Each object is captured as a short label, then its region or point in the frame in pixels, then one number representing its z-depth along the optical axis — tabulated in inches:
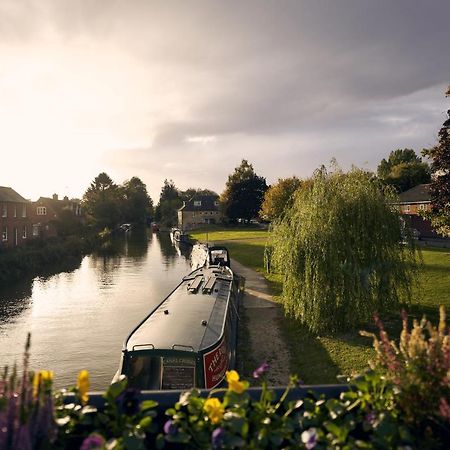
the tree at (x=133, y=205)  4921.5
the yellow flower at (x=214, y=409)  126.6
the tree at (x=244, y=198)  3321.9
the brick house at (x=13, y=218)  1628.9
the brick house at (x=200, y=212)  4052.7
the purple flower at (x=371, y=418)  125.7
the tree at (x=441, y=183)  783.1
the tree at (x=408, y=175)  2758.4
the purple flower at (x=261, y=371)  147.2
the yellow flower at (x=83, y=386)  136.3
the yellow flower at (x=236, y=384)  134.1
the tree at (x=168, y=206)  4908.0
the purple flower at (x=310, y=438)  115.6
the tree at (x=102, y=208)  3511.3
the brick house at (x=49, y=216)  2016.5
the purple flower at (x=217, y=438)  117.2
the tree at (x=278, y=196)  2461.9
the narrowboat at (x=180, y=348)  365.4
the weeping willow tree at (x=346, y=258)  575.8
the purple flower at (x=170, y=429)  126.6
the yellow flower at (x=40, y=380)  123.4
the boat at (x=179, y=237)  2628.7
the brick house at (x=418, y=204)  1861.5
